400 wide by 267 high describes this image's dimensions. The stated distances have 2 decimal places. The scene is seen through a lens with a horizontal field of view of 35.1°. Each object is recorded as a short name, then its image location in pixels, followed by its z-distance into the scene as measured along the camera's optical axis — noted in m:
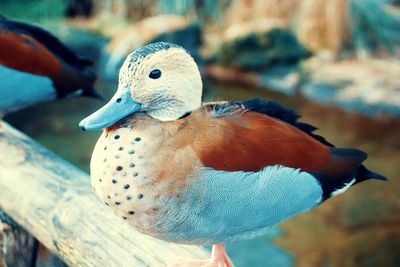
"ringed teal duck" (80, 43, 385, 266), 1.10
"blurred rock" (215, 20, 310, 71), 4.86
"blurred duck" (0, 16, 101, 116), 2.11
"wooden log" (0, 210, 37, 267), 1.71
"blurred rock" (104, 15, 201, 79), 4.90
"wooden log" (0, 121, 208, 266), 1.40
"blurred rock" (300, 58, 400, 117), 4.23
